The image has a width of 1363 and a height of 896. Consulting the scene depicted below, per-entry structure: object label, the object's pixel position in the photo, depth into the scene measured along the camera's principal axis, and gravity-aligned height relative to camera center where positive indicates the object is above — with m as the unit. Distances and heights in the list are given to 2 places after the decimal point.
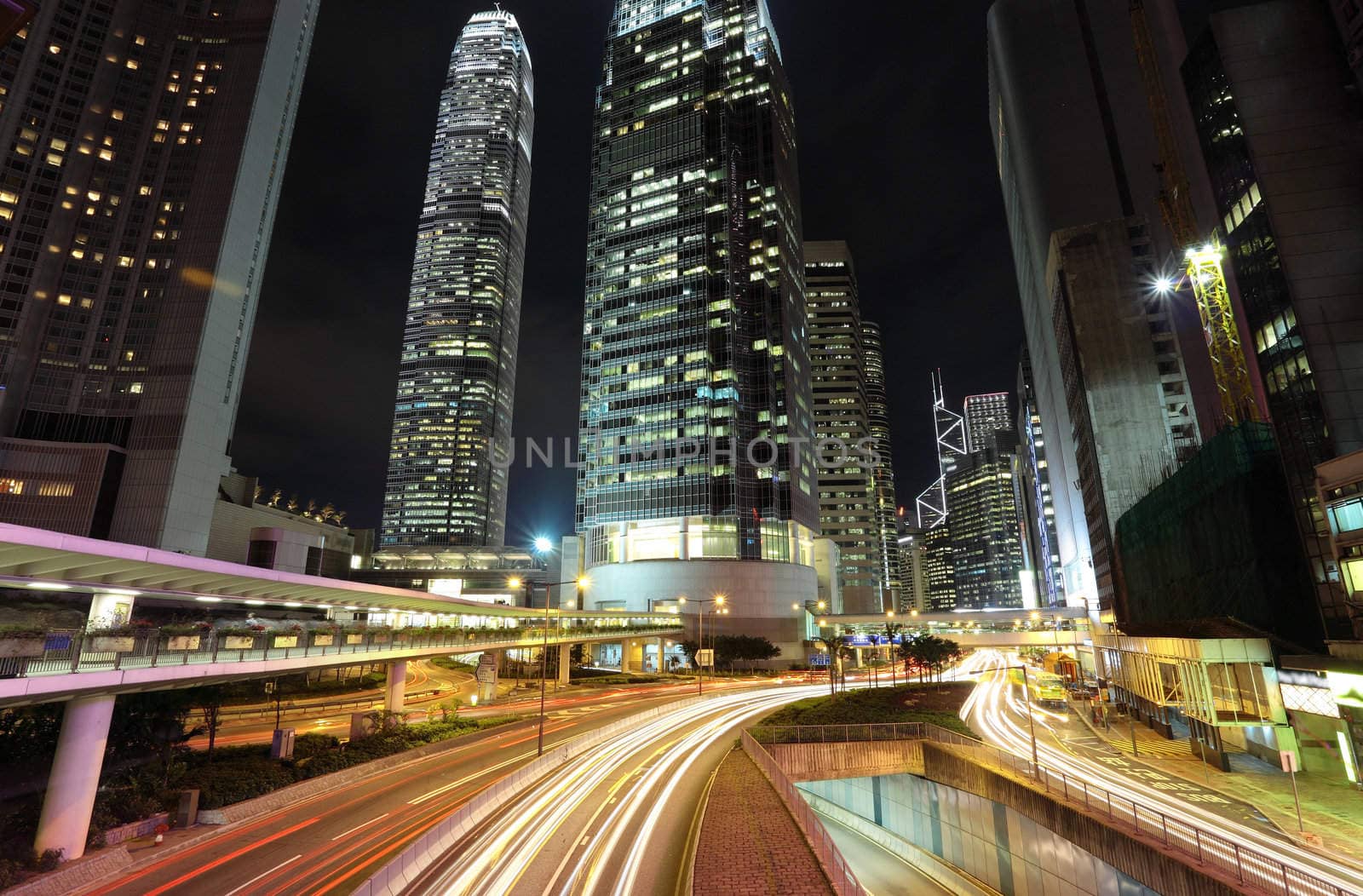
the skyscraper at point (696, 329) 122.06 +58.25
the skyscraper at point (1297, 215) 42.94 +29.19
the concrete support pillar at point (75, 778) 20.52 -5.72
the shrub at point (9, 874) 18.28 -7.83
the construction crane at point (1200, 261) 68.00 +37.27
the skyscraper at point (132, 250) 92.62 +57.72
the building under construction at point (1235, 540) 43.16 +5.18
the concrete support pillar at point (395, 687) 45.03 -5.75
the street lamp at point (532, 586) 36.44 +4.89
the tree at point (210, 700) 31.67 -4.75
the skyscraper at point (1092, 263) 96.88 +59.21
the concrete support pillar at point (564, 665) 79.56 -7.36
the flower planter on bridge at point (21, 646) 18.12 -1.19
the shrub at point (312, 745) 33.44 -7.54
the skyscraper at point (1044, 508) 180.25 +28.12
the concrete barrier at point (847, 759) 36.31 -8.82
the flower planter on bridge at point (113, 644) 21.17 -1.29
